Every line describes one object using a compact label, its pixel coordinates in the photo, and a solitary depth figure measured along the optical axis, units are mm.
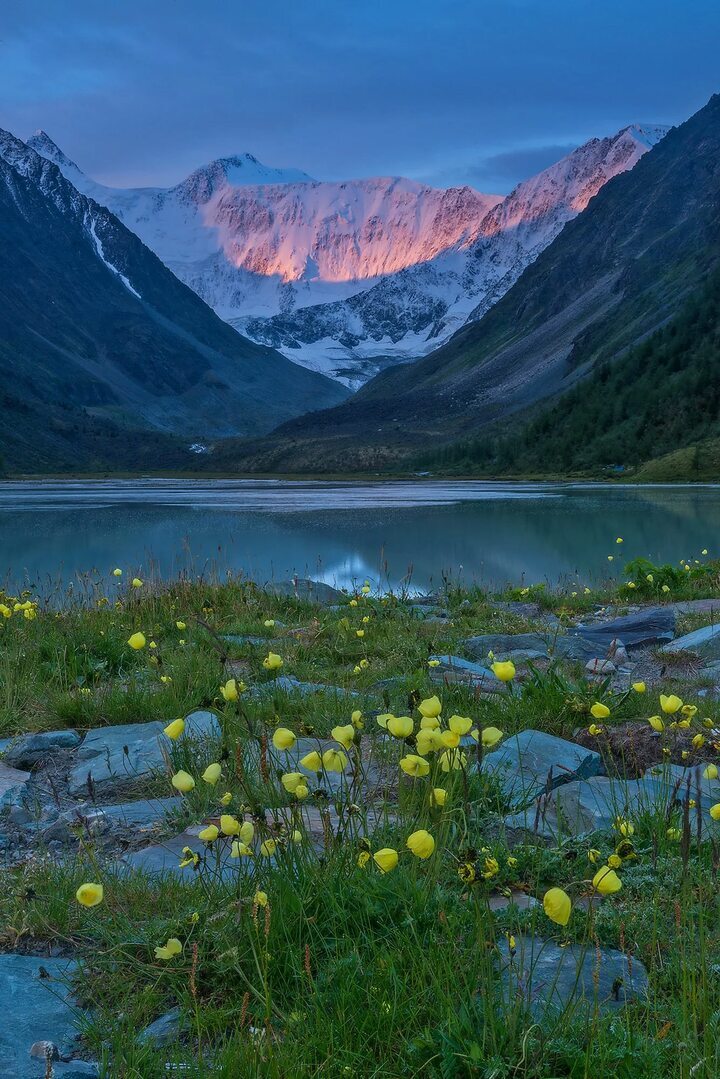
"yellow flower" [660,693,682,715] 3537
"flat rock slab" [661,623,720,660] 9094
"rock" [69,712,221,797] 5582
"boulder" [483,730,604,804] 4773
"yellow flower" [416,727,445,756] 2916
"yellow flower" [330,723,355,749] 2996
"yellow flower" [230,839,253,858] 2969
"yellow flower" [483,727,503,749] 3267
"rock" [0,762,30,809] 5070
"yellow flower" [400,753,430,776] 2926
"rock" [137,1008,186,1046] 2642
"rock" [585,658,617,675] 7719
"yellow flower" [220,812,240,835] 2885
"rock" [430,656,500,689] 7324
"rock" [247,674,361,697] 6866
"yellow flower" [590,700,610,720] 3487
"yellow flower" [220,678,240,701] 3527
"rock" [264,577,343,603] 14787
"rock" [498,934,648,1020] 2686
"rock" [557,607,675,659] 9742
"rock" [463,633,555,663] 9484
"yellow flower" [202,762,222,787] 3066
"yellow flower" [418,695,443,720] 3010
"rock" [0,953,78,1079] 2611
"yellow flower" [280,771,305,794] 3002
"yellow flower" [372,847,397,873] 2537
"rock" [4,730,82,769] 6043
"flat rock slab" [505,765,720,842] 4158
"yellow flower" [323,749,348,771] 3027
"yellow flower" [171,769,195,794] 2994
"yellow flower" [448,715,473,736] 2918
